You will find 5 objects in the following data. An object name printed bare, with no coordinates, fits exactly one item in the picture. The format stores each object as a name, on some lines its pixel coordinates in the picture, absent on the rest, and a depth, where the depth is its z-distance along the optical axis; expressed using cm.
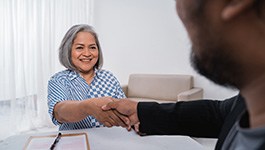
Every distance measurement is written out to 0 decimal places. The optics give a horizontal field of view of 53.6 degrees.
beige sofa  381
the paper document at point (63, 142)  105
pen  104
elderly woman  135
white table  110
